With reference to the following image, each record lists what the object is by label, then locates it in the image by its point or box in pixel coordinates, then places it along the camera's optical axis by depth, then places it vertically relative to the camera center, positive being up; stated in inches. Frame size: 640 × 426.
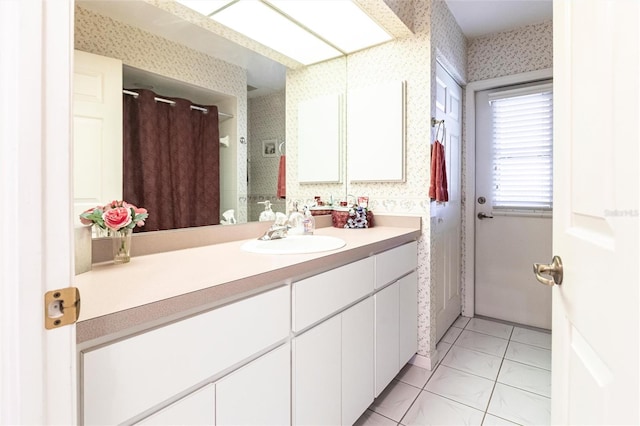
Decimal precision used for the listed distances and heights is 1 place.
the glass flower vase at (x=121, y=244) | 40.3 -4.3
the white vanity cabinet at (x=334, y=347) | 42.5 -21.3
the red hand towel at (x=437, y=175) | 76.8 +9.0
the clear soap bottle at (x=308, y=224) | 70.2 -3.1
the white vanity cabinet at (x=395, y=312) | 61.6 -22.3
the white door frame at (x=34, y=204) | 14.9 +0.4
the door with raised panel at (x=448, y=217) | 89.1 -2.2
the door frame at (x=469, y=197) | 108.9 +4.7
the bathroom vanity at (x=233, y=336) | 24.8 -13.4
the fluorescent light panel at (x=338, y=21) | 67.9 +45.2
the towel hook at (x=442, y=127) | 83.2 +23.2
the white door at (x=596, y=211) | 16.4 -0.1
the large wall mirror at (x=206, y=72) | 43.9 +24.3
